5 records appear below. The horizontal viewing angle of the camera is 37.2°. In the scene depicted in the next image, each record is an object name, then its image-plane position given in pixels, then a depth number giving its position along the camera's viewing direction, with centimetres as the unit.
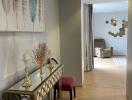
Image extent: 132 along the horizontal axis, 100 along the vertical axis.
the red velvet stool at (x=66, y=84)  371
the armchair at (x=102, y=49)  1062
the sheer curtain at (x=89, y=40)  716
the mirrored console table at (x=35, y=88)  205
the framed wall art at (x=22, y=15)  219
